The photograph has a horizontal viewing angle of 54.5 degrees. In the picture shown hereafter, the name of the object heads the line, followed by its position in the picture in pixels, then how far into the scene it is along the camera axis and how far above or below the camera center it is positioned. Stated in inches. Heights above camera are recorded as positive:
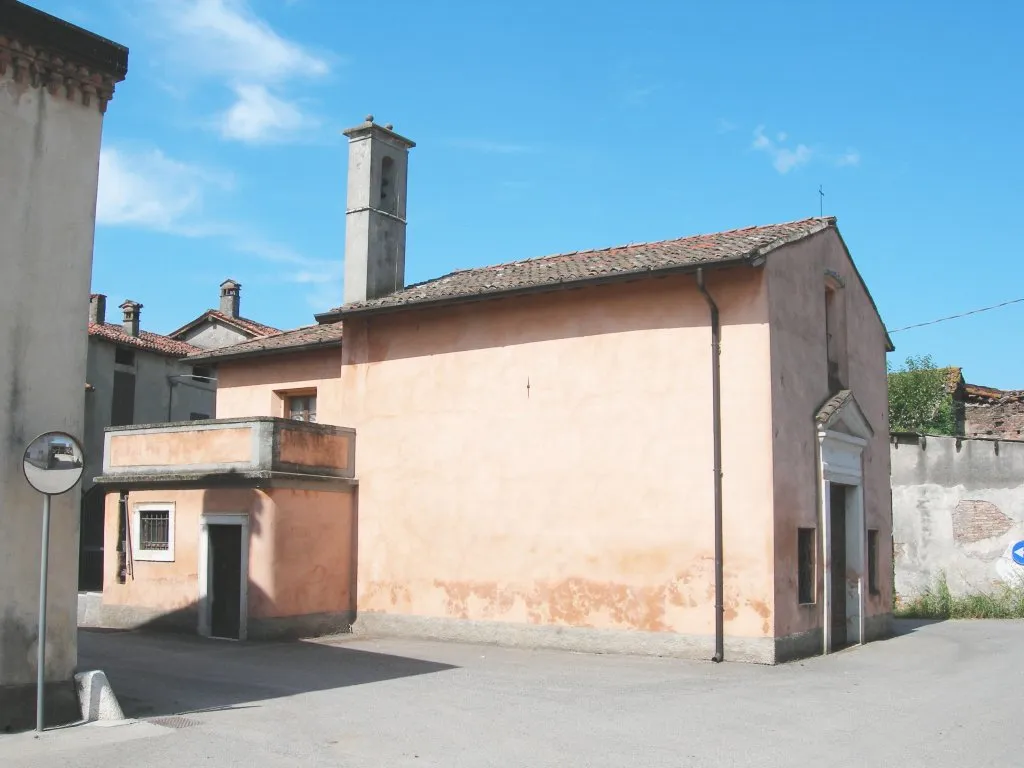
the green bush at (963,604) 871.7 -95.9
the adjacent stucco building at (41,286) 335.0 +70.2
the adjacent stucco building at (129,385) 1216.8 +133.6
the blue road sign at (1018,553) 912.3 -50.3
